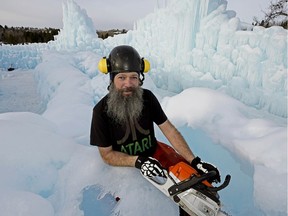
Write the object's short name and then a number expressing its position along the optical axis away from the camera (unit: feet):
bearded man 6.18
